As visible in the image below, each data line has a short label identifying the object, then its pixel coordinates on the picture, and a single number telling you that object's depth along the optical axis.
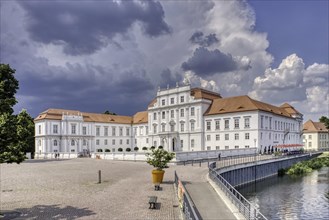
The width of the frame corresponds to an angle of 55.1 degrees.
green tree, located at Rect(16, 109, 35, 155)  12.78
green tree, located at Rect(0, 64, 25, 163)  12.29
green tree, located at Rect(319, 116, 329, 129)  128.22
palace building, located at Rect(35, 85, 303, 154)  65.88
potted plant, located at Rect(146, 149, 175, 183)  22.70
